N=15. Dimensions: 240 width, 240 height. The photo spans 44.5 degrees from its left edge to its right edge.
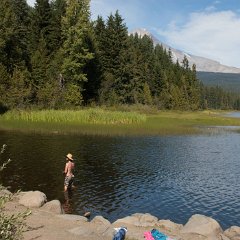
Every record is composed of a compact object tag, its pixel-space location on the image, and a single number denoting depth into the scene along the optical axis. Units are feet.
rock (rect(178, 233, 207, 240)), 39.87
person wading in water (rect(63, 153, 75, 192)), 61.16
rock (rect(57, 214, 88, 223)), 43.34
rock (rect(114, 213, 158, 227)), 43.24
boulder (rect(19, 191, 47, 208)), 48.18
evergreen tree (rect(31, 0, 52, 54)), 239.74
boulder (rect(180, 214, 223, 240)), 40.74
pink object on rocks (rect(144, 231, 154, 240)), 35.59
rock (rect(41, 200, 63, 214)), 47.02
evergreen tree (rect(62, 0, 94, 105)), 203.96
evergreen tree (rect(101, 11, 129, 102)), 259.15
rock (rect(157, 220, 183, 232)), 43.16
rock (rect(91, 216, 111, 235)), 40.47
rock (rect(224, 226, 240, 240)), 42.28
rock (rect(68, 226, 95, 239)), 37.05
